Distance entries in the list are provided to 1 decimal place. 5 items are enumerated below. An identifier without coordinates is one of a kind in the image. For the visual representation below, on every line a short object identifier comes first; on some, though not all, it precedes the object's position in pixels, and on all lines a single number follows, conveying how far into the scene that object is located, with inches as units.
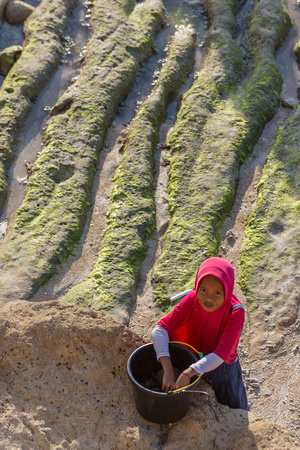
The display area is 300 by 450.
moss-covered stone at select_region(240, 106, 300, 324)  236.4
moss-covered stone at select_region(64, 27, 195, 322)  234.8
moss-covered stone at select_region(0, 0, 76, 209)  309.1
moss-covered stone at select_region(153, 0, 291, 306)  256.2
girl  140.3
